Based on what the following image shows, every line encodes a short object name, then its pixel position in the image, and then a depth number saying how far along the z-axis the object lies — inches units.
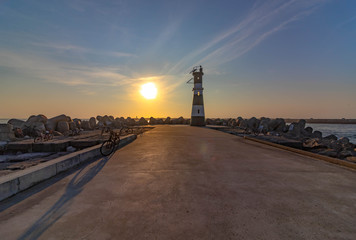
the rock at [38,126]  665.2
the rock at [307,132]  996.6
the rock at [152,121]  1806.6
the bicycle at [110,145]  294.8
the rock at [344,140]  685.0
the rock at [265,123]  1161.8
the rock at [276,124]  1192.4
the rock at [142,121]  1645.9
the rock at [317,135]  975.0
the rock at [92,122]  1141.7
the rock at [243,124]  1312.5
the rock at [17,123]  698.1
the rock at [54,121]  793.4
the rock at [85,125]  1061.1
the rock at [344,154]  393.4
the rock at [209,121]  1820.9
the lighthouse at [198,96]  1200.2
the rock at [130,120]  1584.5
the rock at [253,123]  1258.6
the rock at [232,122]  1518.2
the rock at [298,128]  1020.8
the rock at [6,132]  453.3
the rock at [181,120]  1849.4
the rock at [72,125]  899.4
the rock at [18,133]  595.8
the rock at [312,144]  495.8
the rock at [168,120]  1855.3
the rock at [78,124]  997.8
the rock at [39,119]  827.4
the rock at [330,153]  387.5
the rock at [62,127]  813.2
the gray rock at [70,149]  385.2
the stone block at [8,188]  131.3
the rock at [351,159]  345.4
